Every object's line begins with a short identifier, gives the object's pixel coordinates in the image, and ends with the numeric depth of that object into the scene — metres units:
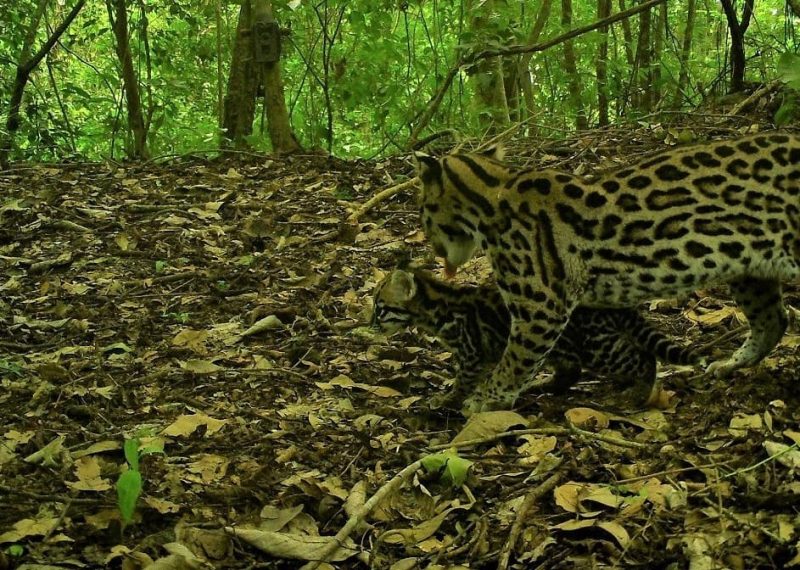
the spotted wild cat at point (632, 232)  5.08
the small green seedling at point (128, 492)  4.02
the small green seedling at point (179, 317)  7.53
